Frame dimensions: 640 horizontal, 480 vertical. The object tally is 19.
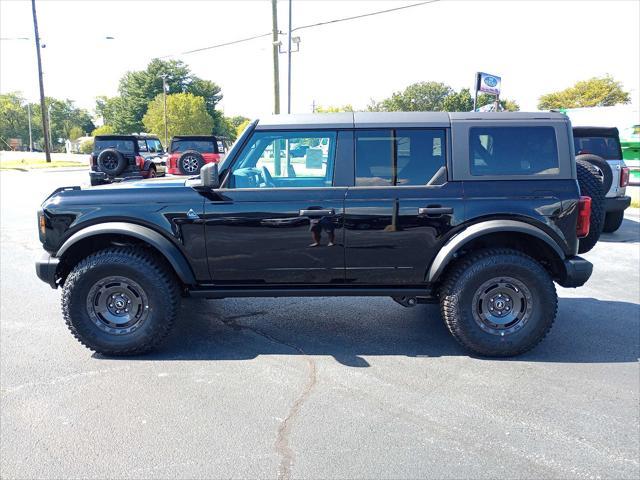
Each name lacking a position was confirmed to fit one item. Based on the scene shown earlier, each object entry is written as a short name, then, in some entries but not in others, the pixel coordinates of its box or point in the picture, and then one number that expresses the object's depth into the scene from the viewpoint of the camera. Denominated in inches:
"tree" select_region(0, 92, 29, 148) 4109.3
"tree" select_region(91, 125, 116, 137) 3297.2
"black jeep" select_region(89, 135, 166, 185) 393.4
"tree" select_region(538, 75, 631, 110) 1968.5
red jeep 567.2
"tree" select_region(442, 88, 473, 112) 2805.1
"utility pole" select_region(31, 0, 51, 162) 1262.3
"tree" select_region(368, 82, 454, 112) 3064.5
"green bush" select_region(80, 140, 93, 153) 2883.4
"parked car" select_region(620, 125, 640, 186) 739.4
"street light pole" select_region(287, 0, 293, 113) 765.3
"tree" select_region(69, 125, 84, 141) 4099.4
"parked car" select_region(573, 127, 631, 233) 344.8
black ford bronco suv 154.6
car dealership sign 661.9
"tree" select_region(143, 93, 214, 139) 2422.5
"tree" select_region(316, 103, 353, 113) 2362.2
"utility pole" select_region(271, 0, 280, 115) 761.0
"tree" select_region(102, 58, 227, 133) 3174.2
